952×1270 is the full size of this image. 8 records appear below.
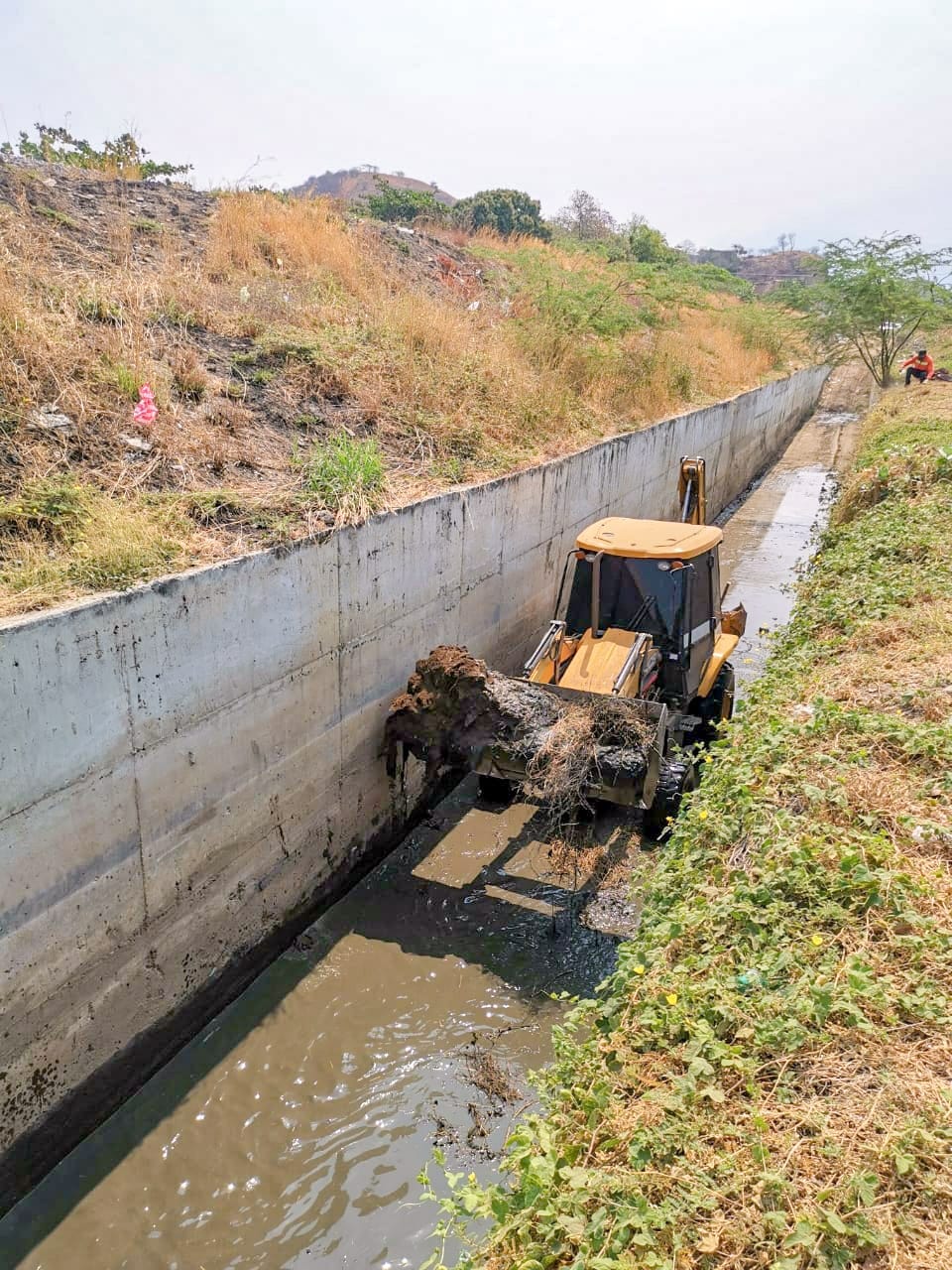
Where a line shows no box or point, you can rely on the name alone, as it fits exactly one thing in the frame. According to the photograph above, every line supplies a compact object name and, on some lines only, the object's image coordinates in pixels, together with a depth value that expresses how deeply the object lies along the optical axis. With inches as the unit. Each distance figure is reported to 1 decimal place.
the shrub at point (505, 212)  1486.2
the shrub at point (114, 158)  511.5
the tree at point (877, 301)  1093.1
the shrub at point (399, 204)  1007.0
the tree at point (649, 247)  1368.1
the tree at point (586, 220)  1841.8
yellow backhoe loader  267.4
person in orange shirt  998.4
